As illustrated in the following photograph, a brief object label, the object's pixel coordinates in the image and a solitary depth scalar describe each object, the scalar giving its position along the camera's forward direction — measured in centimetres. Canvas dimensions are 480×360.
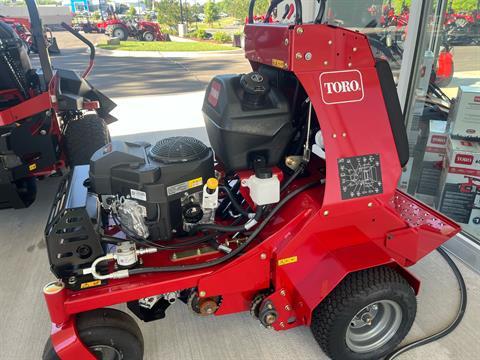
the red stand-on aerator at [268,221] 162
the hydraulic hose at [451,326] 195
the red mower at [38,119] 287
